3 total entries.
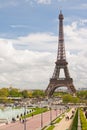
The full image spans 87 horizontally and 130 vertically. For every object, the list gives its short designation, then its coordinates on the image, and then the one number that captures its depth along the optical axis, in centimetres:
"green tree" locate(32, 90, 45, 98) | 14444
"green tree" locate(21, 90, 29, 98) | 14065
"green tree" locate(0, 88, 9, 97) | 13208
